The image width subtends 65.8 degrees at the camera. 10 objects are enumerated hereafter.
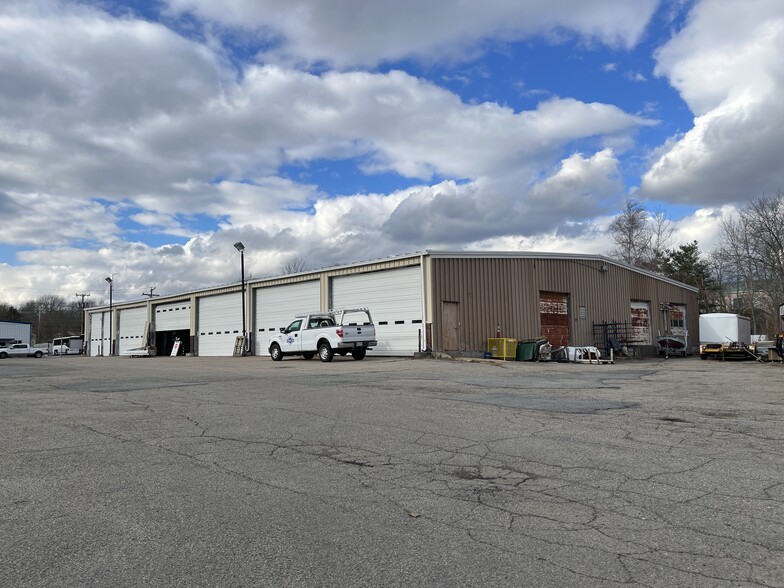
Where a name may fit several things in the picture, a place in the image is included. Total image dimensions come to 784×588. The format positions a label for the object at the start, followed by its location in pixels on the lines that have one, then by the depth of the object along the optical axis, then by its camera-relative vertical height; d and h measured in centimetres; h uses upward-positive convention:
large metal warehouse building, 2684 +182
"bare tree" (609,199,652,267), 5900 +867
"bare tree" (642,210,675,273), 5903 +711
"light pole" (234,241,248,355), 3628 +544
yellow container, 2629 -61
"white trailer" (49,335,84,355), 7506 -61
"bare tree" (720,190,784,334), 4631 +532
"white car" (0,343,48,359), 5801 -97
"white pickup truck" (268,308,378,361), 2411 +9
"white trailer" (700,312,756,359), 3181 -6
